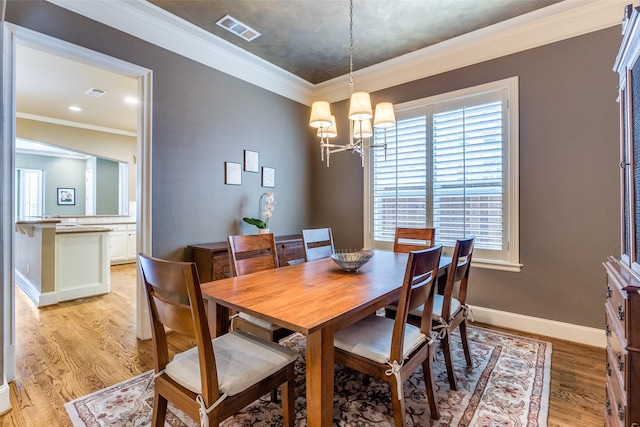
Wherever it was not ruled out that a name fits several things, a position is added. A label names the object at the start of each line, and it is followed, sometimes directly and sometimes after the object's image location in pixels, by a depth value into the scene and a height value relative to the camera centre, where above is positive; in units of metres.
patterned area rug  1.66 -1.15
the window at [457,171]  2.97 +0.46
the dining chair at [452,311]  1.87 -0.66
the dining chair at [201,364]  1.11 -0.66
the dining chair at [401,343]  1.40 -0.67
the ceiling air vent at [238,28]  2.79 +1.80
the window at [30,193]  7.93 +0.52
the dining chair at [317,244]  2.57 -0.28
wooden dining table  1.19 -0.41
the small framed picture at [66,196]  8.16 +0.46
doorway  1.96 +0.66
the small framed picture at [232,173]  3.43 +0.46
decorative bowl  1.98 -0.32
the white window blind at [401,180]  3.51 +0.40
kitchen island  3.70 -0.64
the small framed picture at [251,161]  3.64 +0.64
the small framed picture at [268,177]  3.86 +0.47
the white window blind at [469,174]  3.03 +0.41
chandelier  2.18 +0.68
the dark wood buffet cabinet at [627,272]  1.00 -0.25
